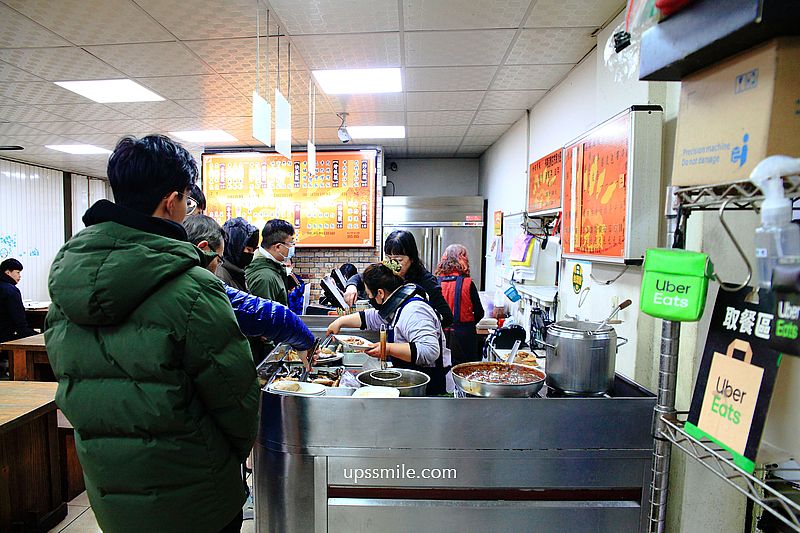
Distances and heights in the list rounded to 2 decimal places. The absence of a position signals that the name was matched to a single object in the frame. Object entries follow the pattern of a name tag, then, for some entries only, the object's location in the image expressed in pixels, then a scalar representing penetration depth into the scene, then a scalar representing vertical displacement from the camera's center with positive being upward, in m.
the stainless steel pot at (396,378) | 1.97 -0.61
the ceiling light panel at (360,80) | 3.62 +1.35
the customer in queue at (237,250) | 3.05 -0.08
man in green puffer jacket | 1.15 -0.32
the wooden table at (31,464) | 2.43 -1.35
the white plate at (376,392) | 1.79 -0.61
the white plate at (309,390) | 1.81 -0.63
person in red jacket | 4.23 -0.56
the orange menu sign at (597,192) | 2.06 +0.28
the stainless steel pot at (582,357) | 1.72 -0.44
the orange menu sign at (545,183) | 3.20 +0.47
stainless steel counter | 1.71 -0.84
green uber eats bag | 0.93 -0.08
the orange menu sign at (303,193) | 6.20 +0.64
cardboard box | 0.80 +0.26
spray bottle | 0.71 +0.05
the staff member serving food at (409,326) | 2.29 -0.45
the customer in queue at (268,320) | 1.87 -0.35
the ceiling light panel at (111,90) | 3.83 +1.30
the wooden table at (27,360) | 3.94 -1.11
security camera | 4.94 +1.20
